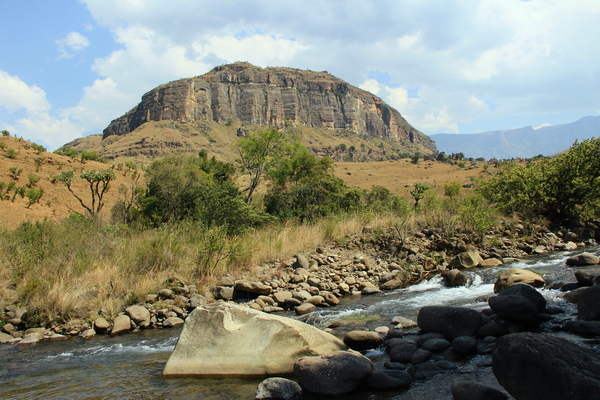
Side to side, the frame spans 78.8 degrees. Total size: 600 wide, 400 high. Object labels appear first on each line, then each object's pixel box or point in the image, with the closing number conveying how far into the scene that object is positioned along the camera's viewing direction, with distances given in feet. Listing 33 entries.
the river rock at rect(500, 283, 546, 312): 20.66
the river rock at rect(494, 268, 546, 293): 27.20
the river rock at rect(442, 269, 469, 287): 33.17
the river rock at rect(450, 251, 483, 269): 39.27
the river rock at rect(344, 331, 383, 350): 19.70
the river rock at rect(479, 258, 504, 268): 39.21
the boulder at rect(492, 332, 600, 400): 11.18
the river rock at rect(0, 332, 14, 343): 24.38
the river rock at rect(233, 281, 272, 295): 32.96
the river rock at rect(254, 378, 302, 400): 14.78
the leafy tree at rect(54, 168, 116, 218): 52.13
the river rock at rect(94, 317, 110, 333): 26.42
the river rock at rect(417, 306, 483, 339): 19.06
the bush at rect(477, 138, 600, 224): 55.93
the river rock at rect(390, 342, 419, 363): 17.29
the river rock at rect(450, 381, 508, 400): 12.48
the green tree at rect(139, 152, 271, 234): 45.19
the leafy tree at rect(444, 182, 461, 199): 89.42
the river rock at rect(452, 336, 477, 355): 17.11
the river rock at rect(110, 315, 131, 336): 26.09
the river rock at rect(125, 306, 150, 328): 27.40
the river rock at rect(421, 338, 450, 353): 17.84
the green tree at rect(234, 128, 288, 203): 68.28
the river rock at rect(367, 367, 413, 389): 14.87
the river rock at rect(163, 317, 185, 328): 27.55
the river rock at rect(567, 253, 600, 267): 35.01
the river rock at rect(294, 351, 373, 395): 15.03
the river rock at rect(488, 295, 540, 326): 18.81
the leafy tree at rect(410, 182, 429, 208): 66.95
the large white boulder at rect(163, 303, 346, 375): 17.62
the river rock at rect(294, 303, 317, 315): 28.91
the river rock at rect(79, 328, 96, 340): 25.37
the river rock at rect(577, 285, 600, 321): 18.15
